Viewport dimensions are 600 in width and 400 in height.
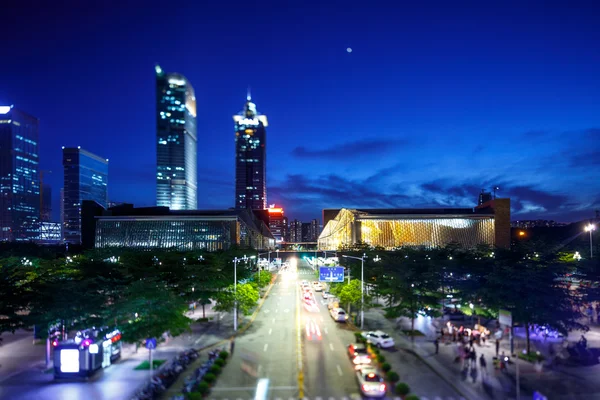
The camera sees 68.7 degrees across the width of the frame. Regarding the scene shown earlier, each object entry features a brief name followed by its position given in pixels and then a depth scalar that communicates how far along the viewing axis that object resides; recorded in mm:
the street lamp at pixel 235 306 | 43750
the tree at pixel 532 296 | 31312
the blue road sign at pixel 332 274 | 56938
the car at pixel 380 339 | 35875
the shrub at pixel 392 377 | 26484
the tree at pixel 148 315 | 29875
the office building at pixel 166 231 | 150000
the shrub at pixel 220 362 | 29569
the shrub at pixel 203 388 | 24500
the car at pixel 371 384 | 24109
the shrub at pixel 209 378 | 26175
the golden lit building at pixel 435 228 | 153000
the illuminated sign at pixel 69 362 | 27969
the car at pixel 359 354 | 29656
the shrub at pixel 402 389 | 24188
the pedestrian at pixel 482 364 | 29708
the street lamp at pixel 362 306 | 45138
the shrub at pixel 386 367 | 27973
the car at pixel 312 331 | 40438
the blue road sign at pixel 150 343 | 28797
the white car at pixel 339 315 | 48031
